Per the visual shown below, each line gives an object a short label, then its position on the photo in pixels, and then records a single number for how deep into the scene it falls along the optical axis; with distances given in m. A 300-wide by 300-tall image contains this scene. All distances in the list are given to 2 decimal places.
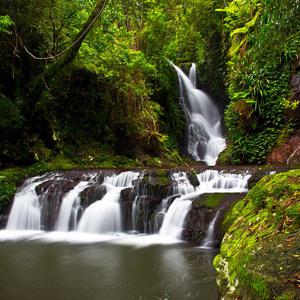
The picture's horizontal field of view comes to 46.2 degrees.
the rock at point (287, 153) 10.71
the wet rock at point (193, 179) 8.57
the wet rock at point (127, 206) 7.92
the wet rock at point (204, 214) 6.61
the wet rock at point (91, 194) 8.53
